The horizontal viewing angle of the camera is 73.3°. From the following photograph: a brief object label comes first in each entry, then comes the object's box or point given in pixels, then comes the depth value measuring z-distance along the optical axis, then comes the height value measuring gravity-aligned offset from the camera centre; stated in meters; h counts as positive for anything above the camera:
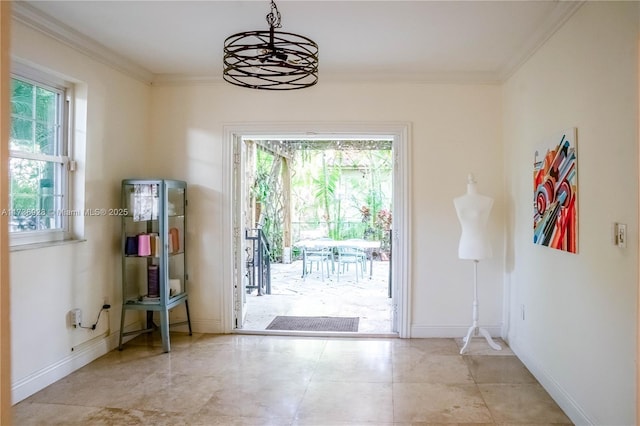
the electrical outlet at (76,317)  3.25 -0.78
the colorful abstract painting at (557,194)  2.52 +0.13
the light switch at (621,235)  2.00 -0.10
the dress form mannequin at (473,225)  3.65 -0.10
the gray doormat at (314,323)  4.43 -1.17
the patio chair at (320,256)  7.58 -0.76
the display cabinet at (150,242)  3.73 -0.24
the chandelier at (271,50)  2.04 +0.80
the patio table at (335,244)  7.32 -0.53
